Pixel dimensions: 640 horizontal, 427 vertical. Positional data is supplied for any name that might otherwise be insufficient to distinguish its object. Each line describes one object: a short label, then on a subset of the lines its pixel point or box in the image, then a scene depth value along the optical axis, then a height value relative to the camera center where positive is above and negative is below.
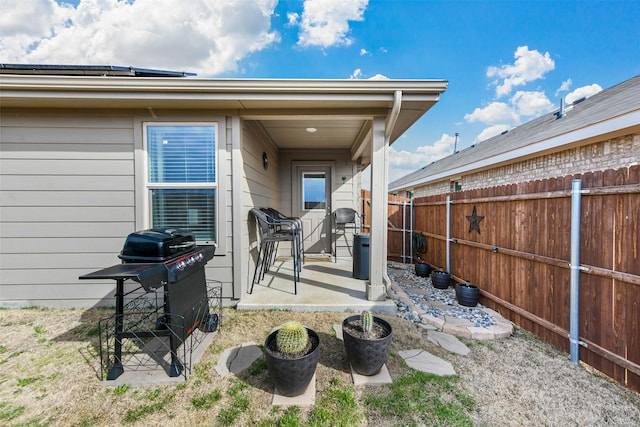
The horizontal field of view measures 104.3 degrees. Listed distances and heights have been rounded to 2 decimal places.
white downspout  2.62 +1.01
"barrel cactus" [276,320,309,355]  1.61 -0.84
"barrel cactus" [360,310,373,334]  1.83 -0.83
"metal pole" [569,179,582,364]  2.07 -0.55
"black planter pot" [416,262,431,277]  4.54 -1.10
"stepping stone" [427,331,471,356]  2.21 -1.24
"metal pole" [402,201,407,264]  5.85 -0.53
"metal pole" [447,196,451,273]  4.09 -0.41
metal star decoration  3.41 -0.15
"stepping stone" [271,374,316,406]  1.59 -1.23
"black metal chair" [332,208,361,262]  5.12 -0.28
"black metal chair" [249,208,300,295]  3.25 -0.39
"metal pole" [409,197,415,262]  5.61 -0.30
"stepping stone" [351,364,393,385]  1.77 -1.22
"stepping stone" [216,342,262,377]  1.91 -1.22
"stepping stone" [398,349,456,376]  1.93 -1.24
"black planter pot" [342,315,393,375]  1.74 -1.01
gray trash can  3.70 -0.69
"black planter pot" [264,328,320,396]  1.56 -1.02
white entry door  5.39 +0.16
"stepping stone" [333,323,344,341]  2.37 -1.19
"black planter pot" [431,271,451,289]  3.81 -1.08
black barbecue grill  1.71 -0.48
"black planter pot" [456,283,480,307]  3.09 -1.07
